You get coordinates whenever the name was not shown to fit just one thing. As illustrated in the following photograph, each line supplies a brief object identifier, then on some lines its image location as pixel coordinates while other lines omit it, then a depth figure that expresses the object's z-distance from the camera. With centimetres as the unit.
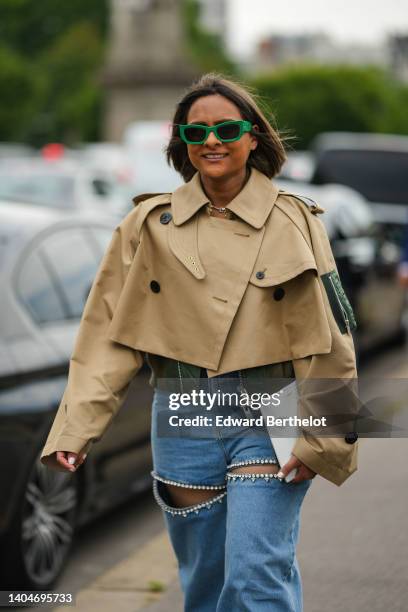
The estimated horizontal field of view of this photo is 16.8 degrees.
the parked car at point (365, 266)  1091
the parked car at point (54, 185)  1681
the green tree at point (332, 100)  8994
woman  349
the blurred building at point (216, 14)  19150
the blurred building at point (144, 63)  4641
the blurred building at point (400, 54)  17575
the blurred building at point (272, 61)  18800
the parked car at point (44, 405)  529
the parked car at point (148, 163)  2027
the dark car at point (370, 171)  1742
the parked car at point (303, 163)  3495
